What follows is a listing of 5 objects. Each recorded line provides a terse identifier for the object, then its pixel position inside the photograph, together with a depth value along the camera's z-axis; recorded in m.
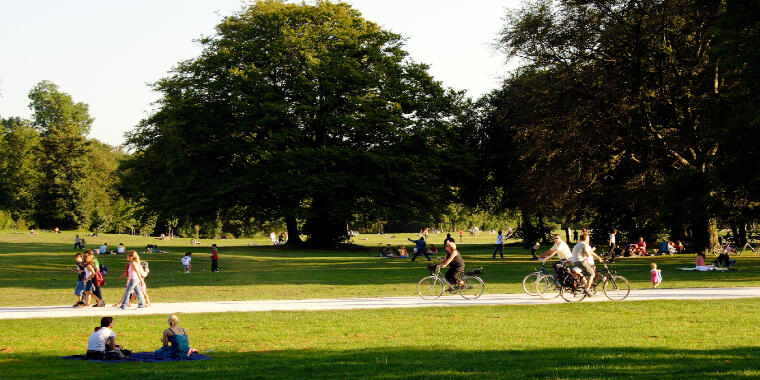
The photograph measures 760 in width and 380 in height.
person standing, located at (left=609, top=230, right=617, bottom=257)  43.34
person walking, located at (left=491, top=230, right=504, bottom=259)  44.85
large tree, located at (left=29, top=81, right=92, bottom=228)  88.06
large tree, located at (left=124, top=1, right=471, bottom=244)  53.25
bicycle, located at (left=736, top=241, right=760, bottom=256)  44.16
